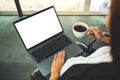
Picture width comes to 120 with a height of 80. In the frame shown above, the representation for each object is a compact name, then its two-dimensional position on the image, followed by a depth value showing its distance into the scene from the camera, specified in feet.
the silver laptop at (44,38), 3.55
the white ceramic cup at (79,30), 3.97
